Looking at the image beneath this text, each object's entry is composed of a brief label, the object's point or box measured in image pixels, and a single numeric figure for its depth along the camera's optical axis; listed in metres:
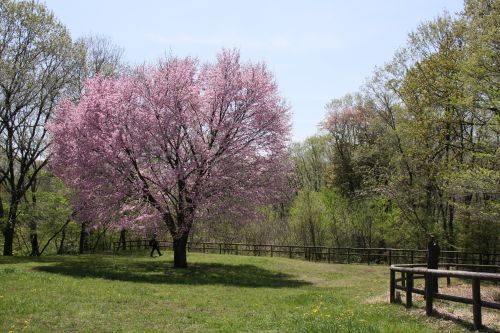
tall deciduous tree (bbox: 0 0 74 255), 33.41
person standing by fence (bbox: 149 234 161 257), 35.25
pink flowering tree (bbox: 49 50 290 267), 26.00
